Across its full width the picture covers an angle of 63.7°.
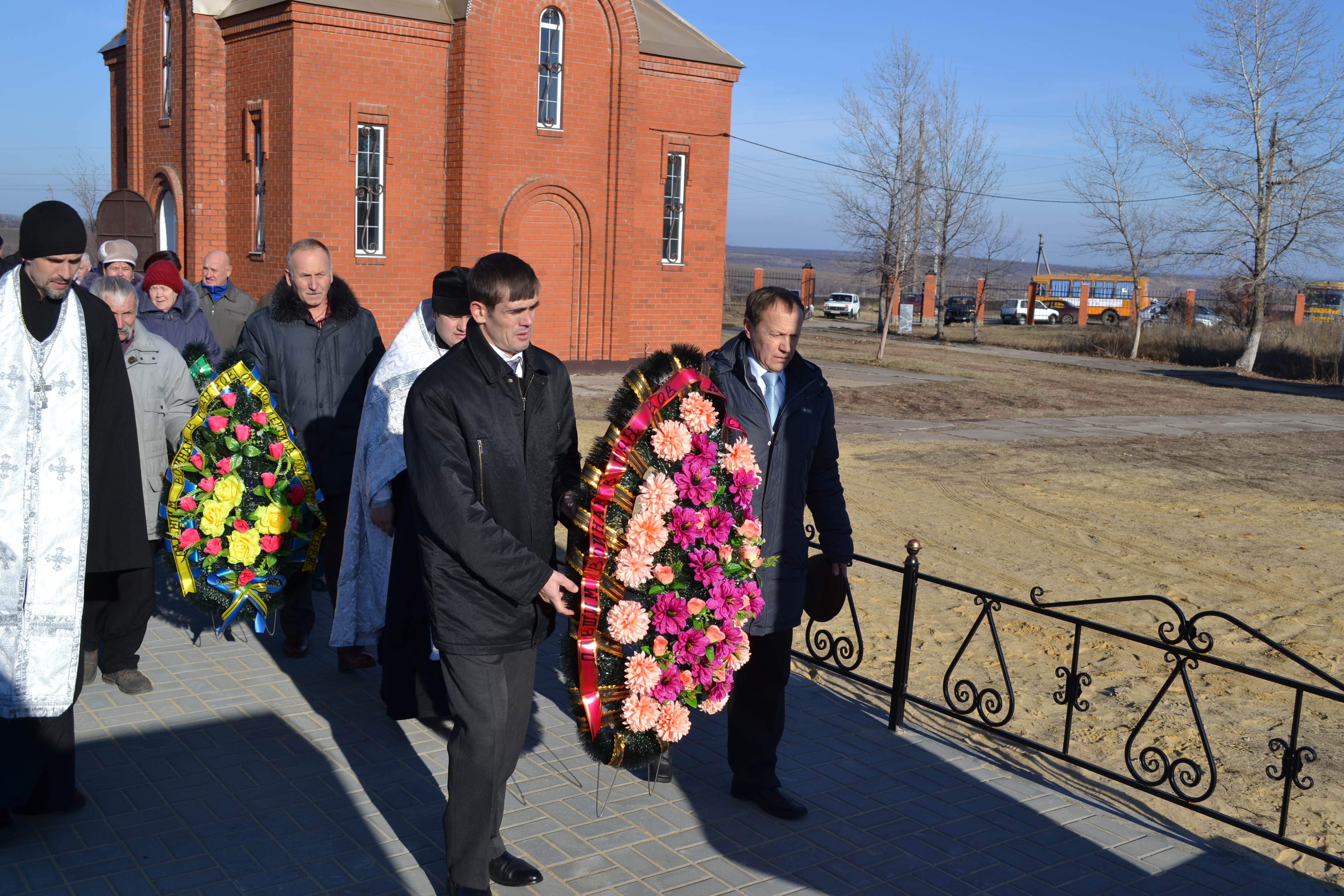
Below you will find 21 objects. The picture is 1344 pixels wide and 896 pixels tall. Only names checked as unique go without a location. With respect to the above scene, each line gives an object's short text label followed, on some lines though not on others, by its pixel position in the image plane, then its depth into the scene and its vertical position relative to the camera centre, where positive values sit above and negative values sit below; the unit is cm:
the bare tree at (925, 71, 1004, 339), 4047 +324
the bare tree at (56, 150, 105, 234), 4216 +234
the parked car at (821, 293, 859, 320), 5409 -30
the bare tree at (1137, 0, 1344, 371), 3064 +343
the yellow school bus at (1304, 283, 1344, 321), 4700 +96
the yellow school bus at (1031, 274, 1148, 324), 5109 +95
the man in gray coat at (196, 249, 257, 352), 823 -24
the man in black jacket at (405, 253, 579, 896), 335 -78
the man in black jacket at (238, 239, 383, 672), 577 -51
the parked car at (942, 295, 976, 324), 5200 -20
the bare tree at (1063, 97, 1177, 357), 3612 +197
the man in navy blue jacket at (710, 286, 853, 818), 432 -74
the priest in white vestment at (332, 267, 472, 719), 494 -109
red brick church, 1858 +246
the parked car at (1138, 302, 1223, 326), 4588 +13
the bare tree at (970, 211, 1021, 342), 4216 +189
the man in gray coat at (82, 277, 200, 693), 515 -94
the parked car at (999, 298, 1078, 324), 5325 -22
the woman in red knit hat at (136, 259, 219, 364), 697 -28
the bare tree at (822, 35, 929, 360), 3412 +260
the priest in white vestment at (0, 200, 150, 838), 388 -85
